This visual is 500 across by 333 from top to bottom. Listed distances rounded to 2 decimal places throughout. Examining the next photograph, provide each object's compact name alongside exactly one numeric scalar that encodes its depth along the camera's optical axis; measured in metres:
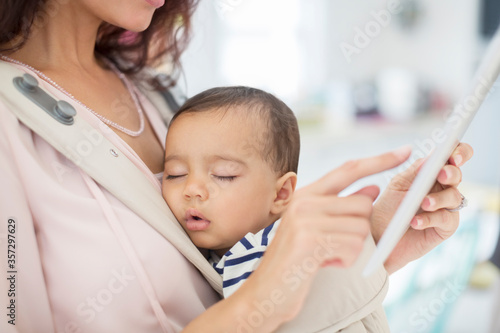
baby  0.98
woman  0.73
